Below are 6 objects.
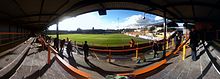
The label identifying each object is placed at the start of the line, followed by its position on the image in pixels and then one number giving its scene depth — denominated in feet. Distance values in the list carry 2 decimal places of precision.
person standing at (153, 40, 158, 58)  24.67
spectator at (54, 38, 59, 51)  26.60
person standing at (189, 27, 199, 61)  15.64
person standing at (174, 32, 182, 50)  26.86
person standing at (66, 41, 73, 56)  25.81
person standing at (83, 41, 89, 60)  24.41
